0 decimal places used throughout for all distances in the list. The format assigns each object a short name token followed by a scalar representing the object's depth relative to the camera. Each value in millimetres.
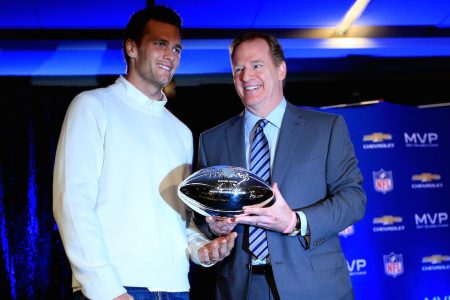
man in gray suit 1762
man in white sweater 1567
